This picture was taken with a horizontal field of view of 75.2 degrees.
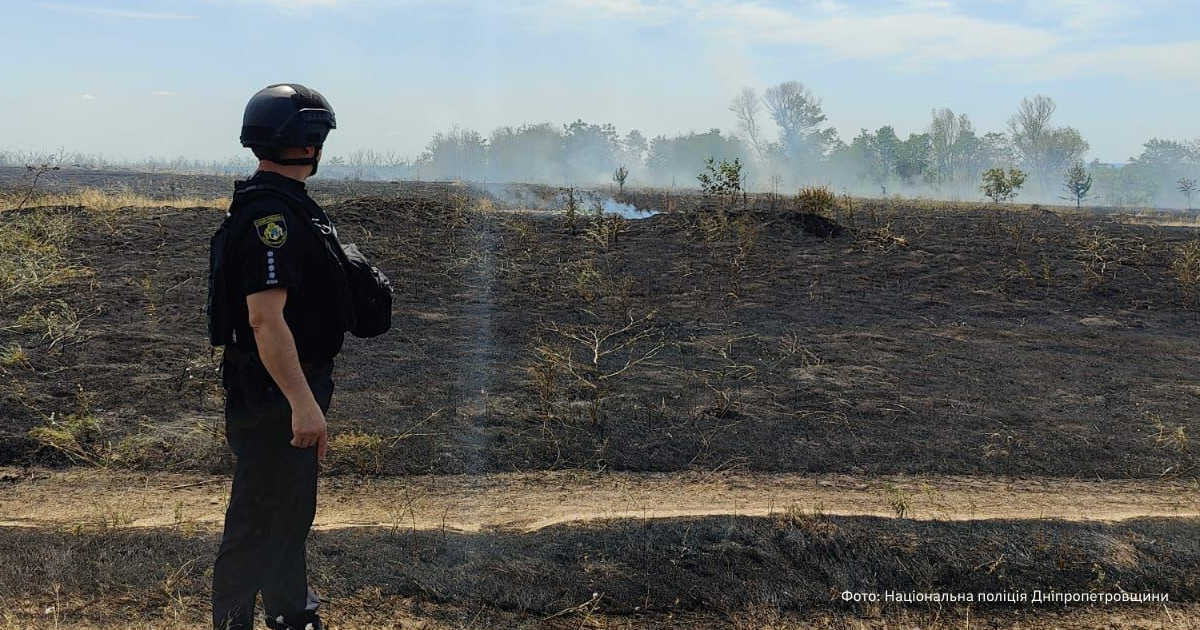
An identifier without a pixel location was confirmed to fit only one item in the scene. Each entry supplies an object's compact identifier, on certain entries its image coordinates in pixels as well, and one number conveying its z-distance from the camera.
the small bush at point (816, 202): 13.46
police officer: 2.23
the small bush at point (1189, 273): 9.61
